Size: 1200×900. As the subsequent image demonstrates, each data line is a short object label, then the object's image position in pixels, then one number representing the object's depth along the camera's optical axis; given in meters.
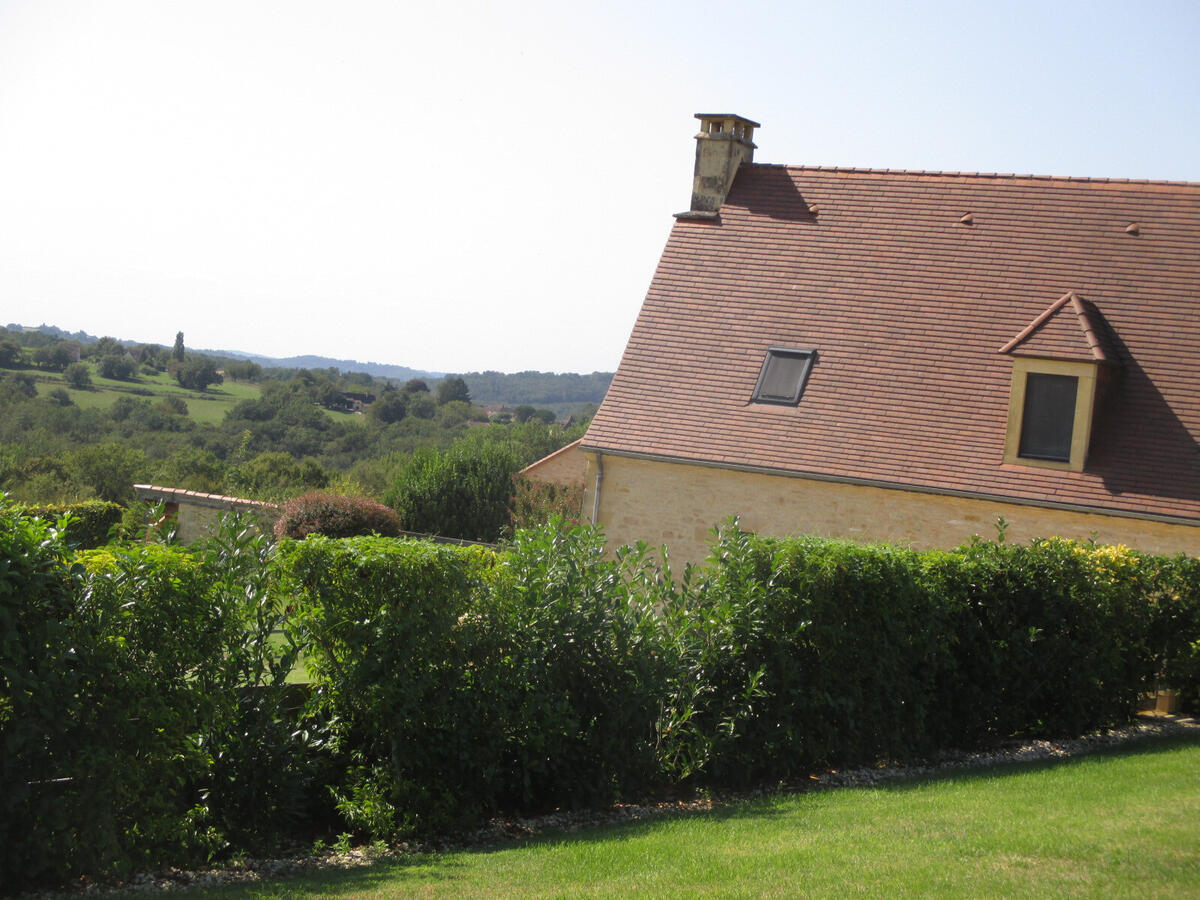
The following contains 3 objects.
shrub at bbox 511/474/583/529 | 26.45
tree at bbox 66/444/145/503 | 42.47
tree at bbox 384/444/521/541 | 33.94
